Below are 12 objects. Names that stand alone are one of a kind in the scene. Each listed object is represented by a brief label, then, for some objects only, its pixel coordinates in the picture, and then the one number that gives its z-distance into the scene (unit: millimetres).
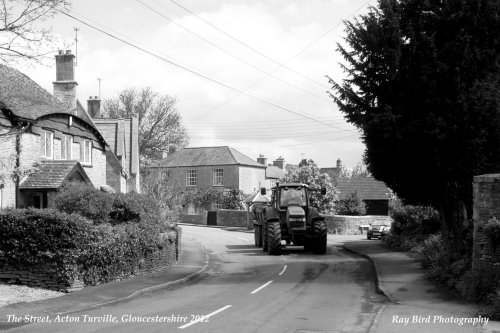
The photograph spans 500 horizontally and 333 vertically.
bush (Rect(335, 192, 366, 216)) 58156
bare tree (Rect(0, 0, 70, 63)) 13164
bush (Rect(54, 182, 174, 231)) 18469
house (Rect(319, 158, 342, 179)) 97400
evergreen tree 18703
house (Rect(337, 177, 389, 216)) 65188
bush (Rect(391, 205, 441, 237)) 28344
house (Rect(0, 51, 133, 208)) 22422
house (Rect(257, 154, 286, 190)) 76688
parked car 40594
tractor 26500
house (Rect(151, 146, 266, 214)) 66312
